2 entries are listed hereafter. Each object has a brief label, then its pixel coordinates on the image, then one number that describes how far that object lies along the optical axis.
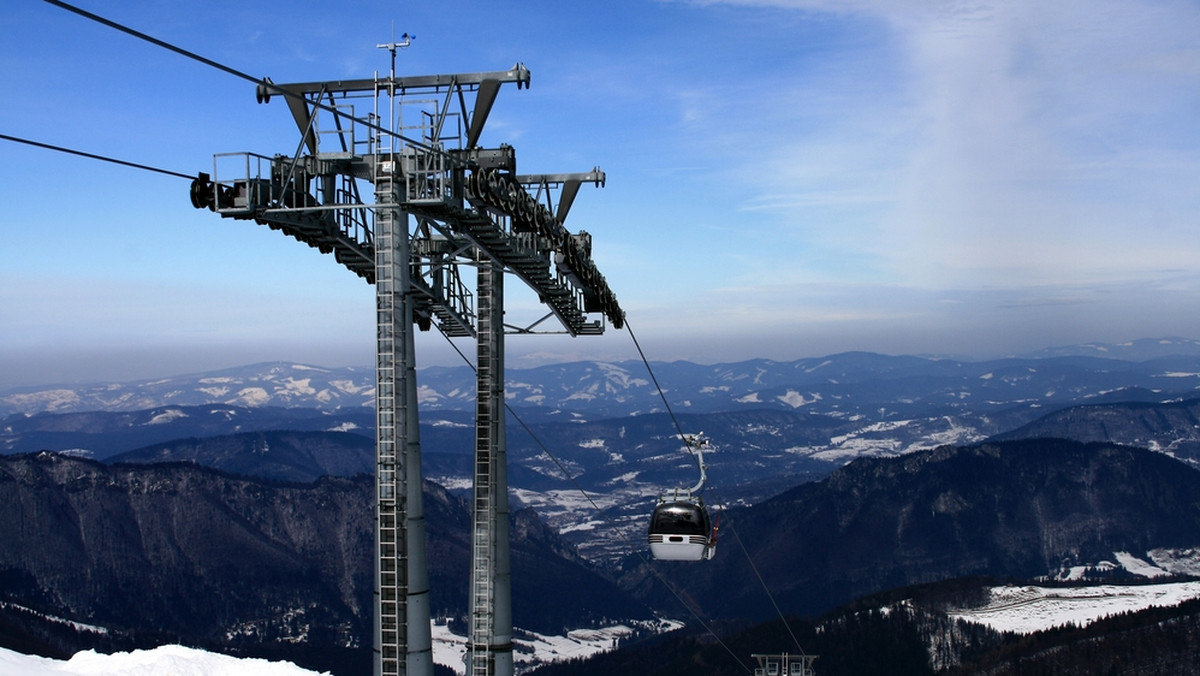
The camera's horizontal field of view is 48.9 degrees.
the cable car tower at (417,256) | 33.44
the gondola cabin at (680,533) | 55.59
